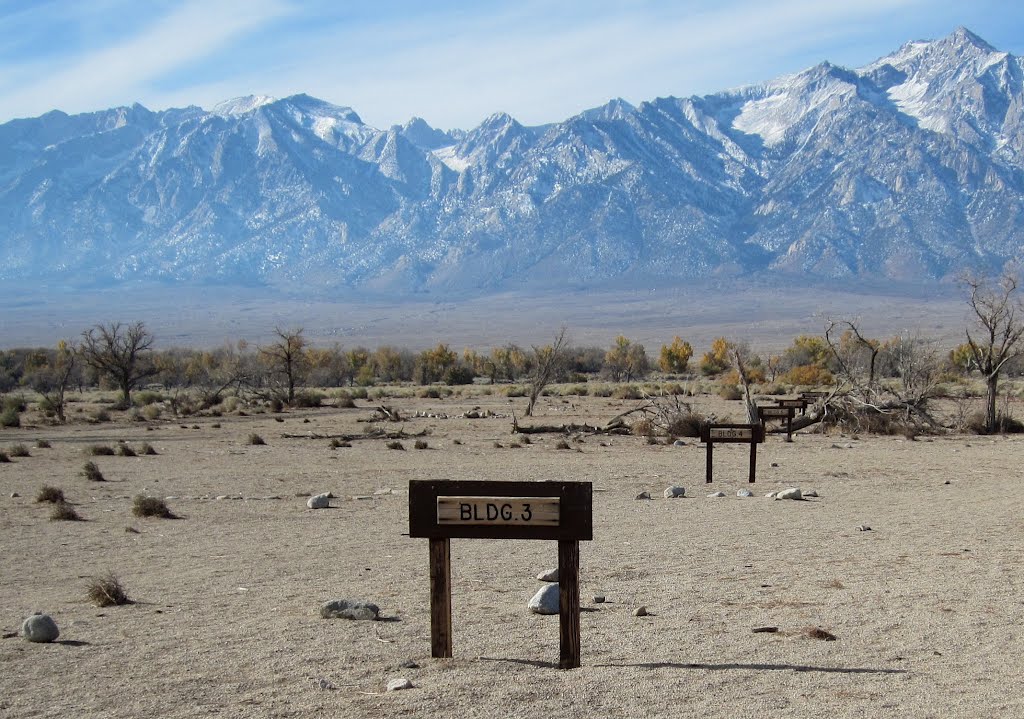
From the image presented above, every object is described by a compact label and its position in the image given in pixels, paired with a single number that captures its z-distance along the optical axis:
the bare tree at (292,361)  47.26
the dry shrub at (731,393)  46.97
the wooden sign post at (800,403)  31.81
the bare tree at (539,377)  38.84
